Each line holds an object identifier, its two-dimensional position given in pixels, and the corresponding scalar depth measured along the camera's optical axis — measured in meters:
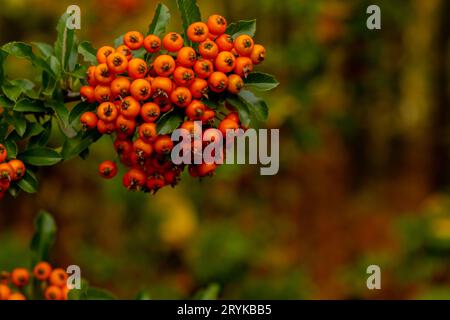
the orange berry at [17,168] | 0.43
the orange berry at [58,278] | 0.49
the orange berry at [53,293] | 0.48
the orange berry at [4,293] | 0.48
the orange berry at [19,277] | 0.49
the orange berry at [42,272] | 0.49
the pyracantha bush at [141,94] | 0.42
